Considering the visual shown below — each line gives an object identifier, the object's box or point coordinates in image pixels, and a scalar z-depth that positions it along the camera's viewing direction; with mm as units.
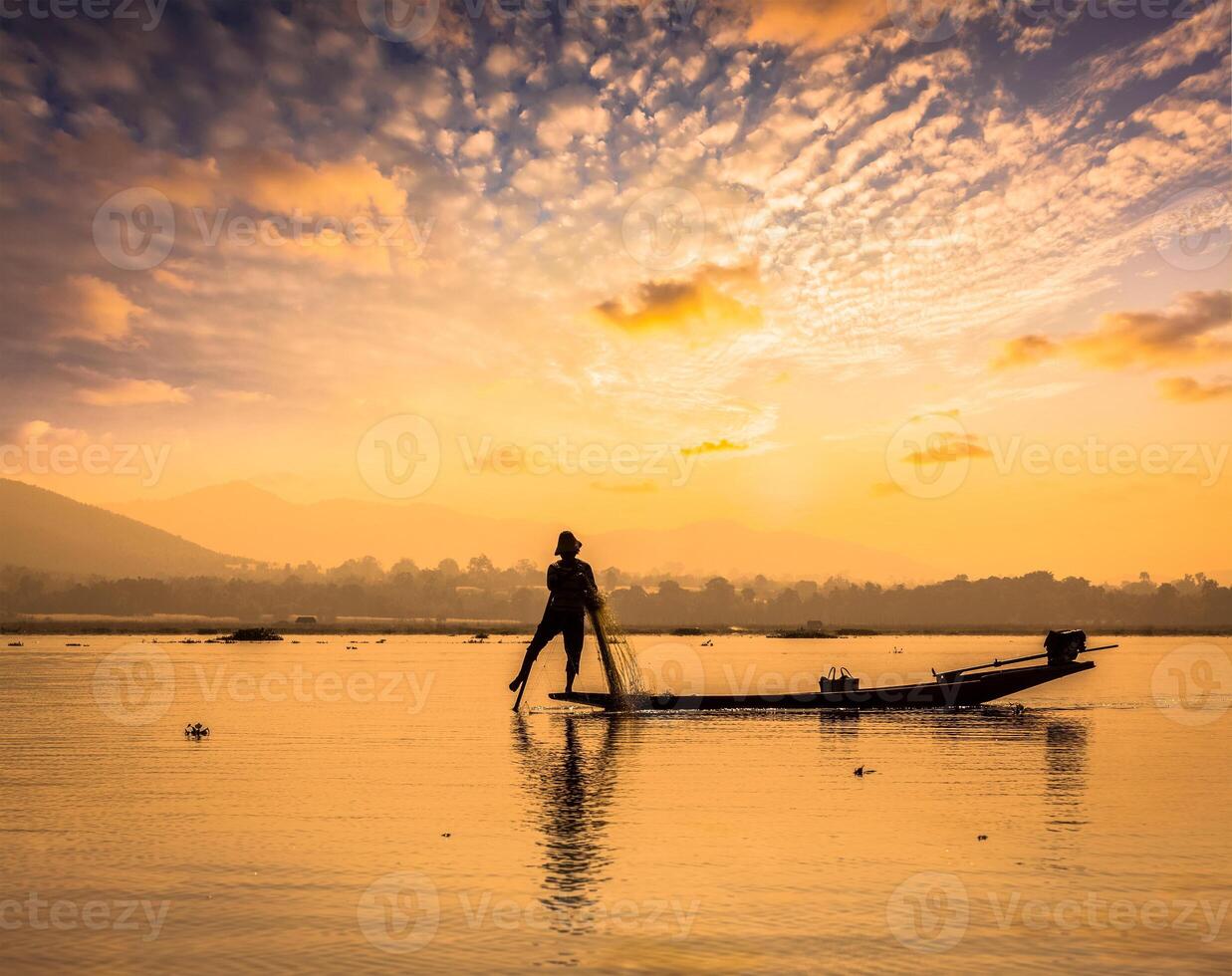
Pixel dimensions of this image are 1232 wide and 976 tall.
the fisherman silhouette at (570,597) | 37781
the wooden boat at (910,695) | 42438
